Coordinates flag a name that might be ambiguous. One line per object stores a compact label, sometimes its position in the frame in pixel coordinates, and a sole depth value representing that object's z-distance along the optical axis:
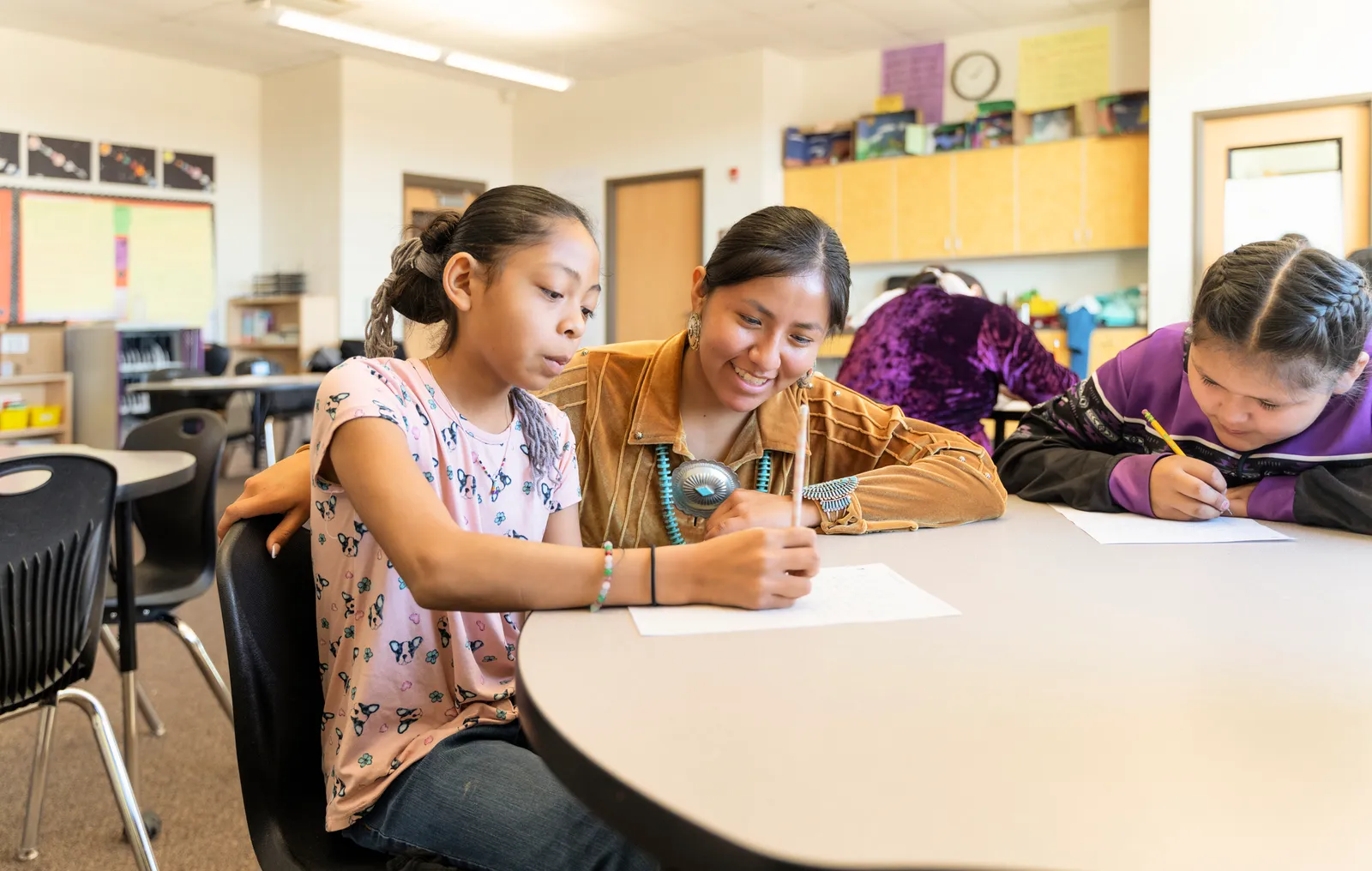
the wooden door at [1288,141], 5.29
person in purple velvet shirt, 2.68
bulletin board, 7.15
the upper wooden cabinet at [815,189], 7.15
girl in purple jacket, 1.32
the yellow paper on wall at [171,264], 7.60
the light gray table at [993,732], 0.52
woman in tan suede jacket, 1.39
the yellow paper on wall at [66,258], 7.10
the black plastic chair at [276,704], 0.97
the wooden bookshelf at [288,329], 7.64
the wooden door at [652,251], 7.92
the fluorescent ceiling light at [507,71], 7.16
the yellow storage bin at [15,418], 5.93
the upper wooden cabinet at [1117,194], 5.96
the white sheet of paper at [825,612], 0.89
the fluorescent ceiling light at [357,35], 6.13
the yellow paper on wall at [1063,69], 6.36
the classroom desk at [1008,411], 3.32
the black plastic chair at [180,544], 2.27
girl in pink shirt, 0.91
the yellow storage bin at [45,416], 6.12
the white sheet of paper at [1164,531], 1.32
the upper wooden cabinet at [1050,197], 6.22
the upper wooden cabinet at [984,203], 6.48
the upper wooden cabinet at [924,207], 6.71
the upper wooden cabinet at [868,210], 6.93
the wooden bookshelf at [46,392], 6.18
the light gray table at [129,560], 1.99
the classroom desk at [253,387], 5.21
